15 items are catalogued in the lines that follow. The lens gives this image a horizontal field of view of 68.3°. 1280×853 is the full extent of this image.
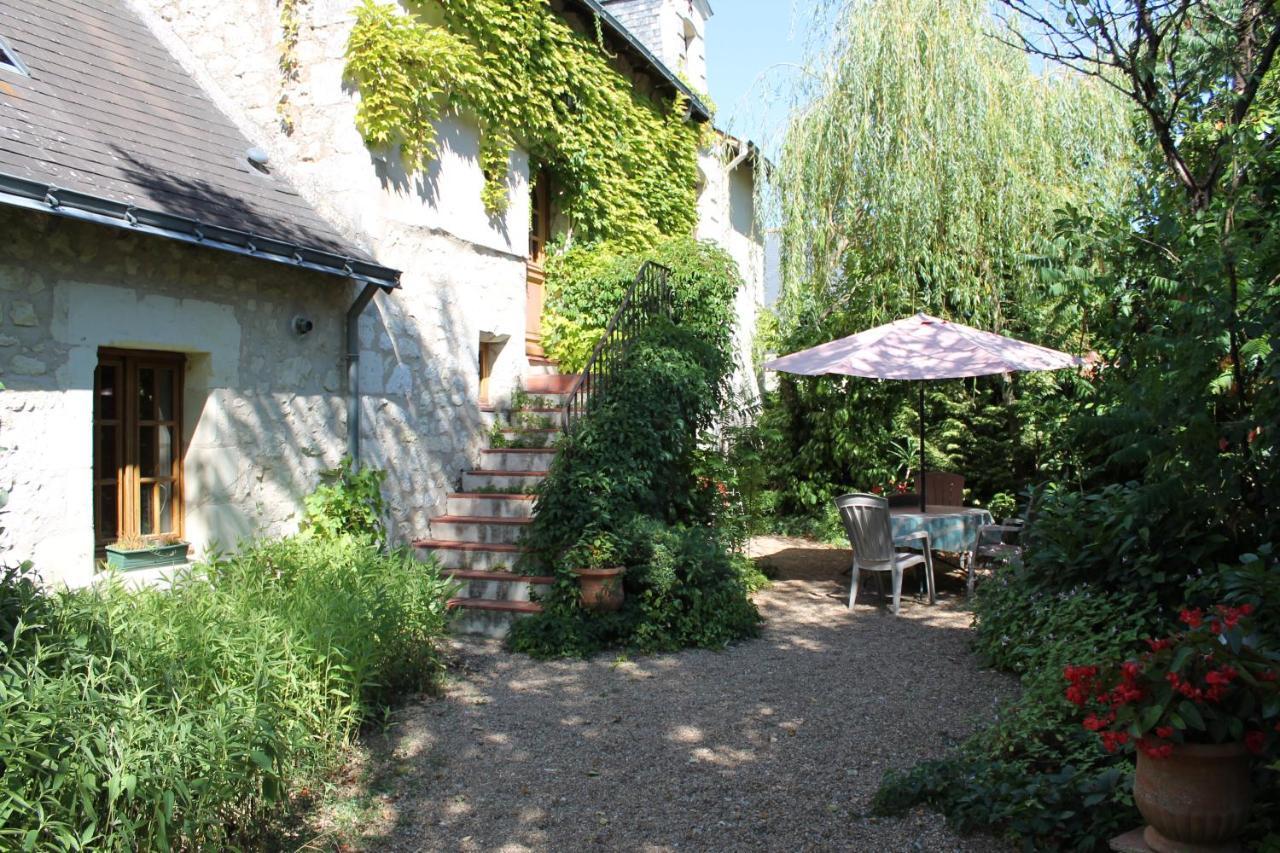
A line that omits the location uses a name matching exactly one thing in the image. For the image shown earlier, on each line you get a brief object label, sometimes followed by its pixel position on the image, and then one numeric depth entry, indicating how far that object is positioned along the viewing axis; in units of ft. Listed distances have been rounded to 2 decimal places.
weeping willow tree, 30.73
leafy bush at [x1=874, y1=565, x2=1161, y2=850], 9.73
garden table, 23.70
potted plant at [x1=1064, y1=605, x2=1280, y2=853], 8.16
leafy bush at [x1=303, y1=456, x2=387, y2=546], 20.80
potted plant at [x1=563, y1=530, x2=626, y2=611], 19.80
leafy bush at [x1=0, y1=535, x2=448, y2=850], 8.41
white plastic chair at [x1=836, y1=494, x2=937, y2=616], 22.65
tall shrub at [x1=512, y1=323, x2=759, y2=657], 19.92
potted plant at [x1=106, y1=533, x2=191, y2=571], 17.04
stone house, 15.55
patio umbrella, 22.99
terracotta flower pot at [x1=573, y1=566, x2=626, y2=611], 19.76
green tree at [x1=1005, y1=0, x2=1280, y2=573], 11.72
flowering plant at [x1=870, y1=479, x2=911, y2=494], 33.68
